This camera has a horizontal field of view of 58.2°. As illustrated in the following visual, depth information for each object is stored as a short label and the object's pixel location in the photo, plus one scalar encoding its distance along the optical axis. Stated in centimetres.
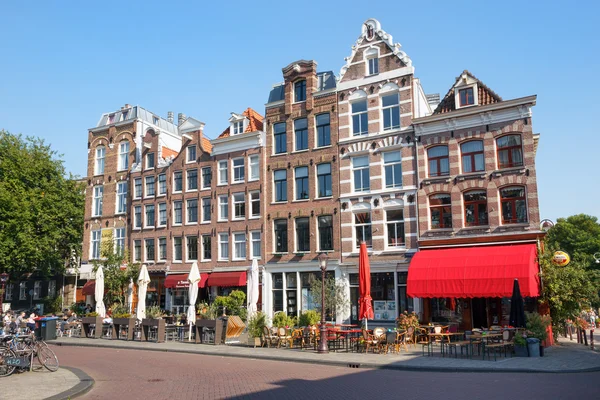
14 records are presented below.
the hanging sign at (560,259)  2338
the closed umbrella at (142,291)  2930
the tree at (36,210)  4325
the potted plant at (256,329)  2375
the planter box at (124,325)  2742
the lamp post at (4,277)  3589
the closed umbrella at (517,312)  2016
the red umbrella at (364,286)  2231
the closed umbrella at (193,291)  2748
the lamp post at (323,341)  2120
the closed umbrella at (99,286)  3258
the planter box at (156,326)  2627
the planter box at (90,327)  2906
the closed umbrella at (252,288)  2664
